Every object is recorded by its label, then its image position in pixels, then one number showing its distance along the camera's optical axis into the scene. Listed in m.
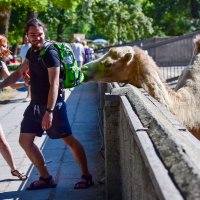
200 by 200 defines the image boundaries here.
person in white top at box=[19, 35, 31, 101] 15.68
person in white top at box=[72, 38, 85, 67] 21.55
